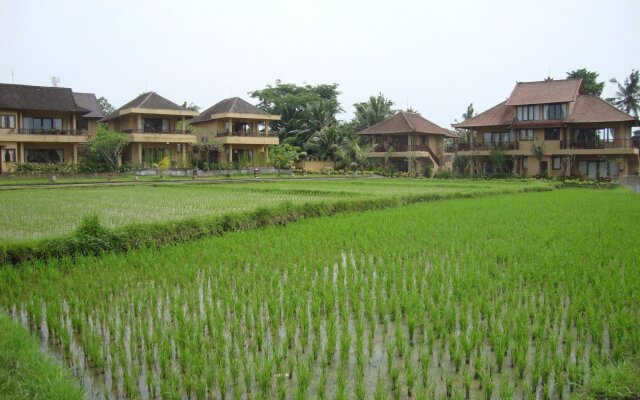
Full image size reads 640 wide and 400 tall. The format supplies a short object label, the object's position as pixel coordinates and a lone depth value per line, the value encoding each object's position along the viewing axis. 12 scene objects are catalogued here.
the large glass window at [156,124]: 38.22
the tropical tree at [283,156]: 37.97
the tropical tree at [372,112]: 49.06
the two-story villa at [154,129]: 36.97
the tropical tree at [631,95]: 46.54
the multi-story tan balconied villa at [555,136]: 34.03
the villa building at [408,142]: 42.25
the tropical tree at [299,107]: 45.06
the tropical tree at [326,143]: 42.56
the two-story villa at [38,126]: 32.94
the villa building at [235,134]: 40.41
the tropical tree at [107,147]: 32.16
